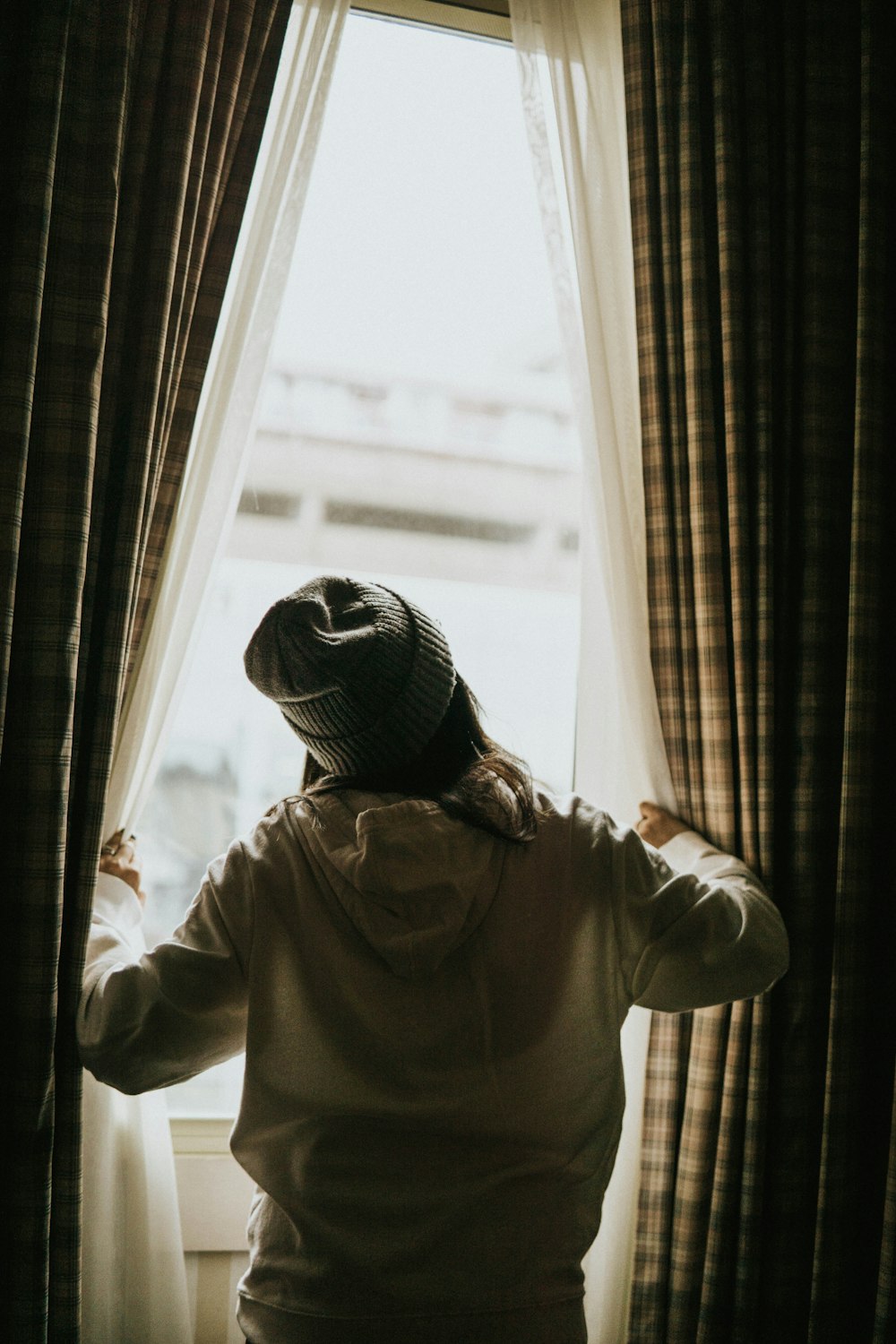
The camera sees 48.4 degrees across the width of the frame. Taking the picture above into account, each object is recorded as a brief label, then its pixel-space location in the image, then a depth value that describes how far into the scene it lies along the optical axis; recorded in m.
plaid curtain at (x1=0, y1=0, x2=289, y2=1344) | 1.19
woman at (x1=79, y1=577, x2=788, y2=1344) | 1.04
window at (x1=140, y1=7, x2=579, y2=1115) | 1.67
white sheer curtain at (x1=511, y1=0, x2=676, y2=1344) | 1.52
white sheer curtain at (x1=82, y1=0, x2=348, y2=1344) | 1.29
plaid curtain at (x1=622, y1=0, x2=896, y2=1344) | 1.48
